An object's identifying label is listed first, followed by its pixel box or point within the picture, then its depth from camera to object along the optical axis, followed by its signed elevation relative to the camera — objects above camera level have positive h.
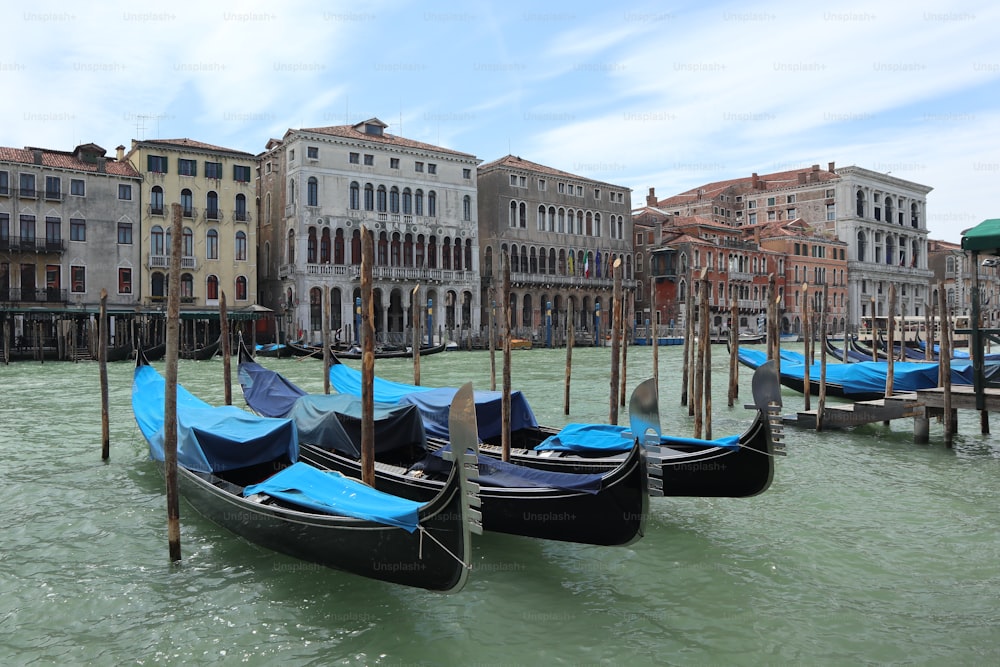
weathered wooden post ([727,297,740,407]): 9.13 -0.51
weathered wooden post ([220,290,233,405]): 8.71 -0.37
